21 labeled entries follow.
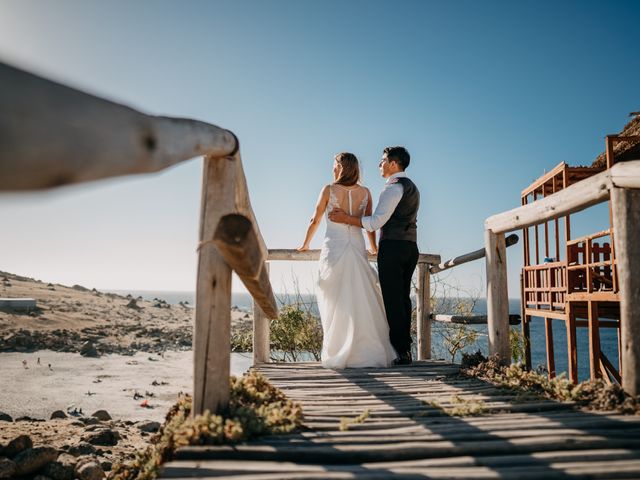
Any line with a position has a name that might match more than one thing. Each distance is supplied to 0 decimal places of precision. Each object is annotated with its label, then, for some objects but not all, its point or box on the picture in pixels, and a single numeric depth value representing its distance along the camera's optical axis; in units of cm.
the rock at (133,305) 3349
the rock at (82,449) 576
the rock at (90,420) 754
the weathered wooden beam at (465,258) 476
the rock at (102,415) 794
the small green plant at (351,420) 264
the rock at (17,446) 498
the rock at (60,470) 478
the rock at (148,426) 755
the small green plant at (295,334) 948
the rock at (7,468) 447
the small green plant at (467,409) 295
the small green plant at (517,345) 1046
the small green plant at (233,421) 230
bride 500
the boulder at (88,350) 1600
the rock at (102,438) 636
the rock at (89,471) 478
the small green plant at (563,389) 290
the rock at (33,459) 468
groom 518
